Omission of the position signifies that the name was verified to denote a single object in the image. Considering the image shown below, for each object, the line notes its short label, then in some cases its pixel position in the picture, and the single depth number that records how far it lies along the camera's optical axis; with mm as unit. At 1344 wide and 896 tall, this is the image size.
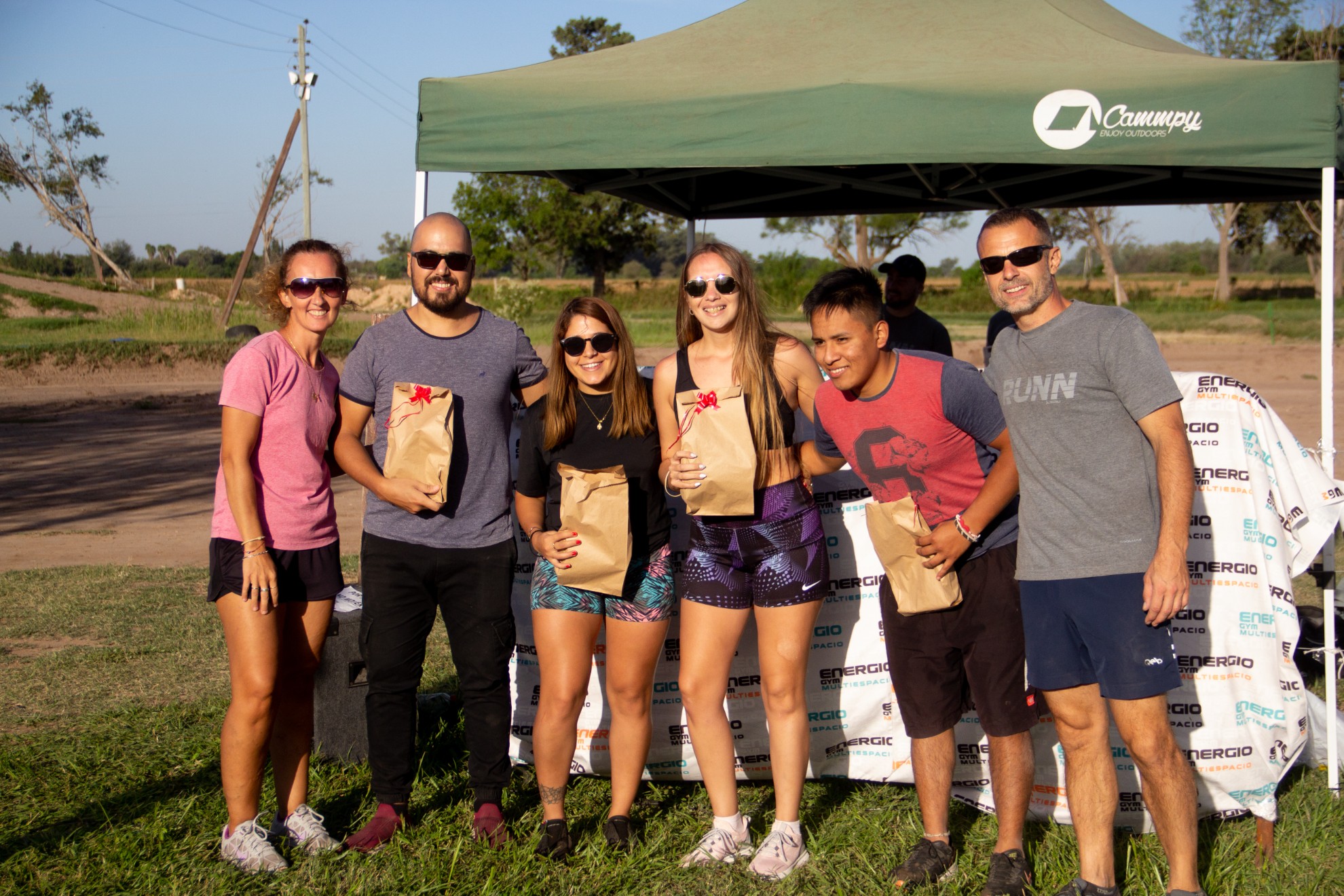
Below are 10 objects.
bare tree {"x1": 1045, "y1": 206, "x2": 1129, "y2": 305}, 45291
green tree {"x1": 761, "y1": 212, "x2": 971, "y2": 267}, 45719
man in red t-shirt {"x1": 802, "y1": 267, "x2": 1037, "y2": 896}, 2934
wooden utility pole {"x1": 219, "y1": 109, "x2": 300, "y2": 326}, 22875
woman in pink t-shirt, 3023
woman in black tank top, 3109
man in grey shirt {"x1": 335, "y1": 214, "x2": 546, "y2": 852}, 3217
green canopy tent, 3697
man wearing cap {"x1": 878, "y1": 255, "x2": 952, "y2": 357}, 5785
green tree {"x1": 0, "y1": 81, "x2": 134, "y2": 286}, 44406
